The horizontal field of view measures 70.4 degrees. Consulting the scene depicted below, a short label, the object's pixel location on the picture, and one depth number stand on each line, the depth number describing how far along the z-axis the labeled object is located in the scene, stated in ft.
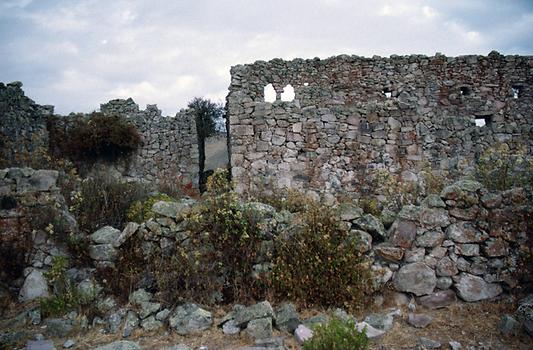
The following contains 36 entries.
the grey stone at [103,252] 16.51
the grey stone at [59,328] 13.89
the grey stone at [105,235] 16.99
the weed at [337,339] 10.36
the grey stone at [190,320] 13.92
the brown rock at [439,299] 15.11
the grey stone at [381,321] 13.62
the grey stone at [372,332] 12.98
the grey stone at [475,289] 15.07
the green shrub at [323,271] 14.89
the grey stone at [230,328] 13.67
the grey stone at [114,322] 14.11
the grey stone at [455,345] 12.12
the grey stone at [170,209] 16.97
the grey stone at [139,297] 15.10
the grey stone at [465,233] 15.48
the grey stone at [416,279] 15.26
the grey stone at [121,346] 12.55
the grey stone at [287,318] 13.61
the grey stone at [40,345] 13.01
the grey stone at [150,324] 14.15
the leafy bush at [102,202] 18.90
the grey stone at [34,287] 16.06
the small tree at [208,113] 67.77
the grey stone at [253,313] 13.88
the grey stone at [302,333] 12.79
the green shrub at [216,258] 15.38
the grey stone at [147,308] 14.58
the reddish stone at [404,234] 15.88
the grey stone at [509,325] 12.73
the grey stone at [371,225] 16.39
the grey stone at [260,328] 13.33
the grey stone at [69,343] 13.16
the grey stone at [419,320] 13.74
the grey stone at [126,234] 16.58
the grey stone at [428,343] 12.35
